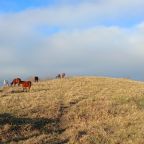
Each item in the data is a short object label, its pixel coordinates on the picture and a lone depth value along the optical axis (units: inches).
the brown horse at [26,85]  1577.3
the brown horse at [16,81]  1704.5
